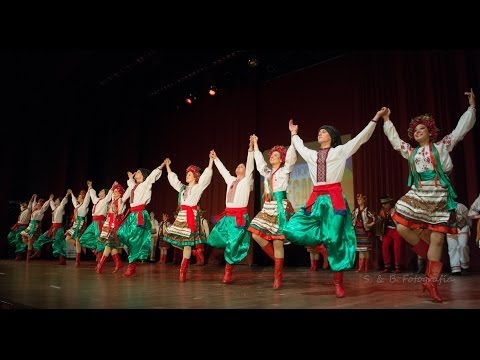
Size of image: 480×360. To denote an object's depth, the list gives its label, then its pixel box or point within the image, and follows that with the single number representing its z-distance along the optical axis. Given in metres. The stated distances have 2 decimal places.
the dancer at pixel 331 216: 2.93
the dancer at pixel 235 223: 4.00
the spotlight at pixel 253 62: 7.70
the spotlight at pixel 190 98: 9.67
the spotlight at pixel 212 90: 8.82
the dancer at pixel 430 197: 2.78
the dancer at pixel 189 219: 4.39
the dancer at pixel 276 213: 3.62
